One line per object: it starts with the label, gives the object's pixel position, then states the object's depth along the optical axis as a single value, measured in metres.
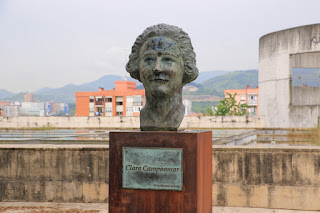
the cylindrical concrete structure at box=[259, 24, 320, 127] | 22.16
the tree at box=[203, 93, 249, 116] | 47.19
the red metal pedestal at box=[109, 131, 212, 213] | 3.63
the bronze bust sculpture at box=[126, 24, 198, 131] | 4.05
